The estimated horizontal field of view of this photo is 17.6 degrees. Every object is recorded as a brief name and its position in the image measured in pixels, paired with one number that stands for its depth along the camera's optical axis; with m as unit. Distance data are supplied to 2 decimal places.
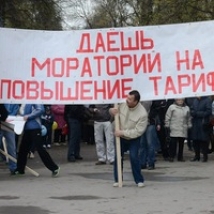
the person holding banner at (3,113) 12.20
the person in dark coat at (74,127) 15.63
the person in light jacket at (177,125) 15.46
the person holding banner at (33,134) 12.27
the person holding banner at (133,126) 10.83
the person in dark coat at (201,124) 15.32
